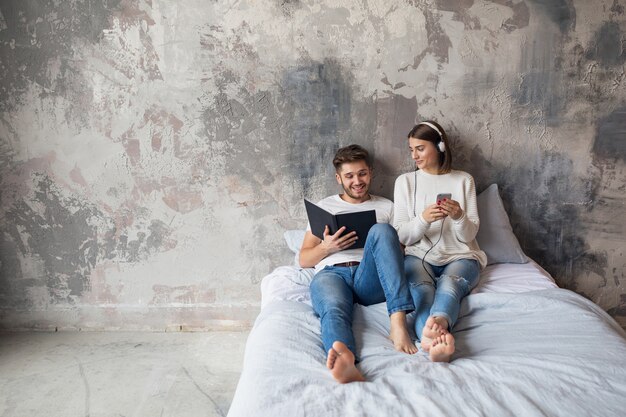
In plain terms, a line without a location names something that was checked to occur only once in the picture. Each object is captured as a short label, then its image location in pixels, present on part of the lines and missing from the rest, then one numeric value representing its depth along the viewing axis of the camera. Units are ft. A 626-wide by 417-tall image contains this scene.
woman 6.89
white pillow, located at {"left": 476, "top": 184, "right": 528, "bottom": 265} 8.69
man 5.97
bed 4.68
